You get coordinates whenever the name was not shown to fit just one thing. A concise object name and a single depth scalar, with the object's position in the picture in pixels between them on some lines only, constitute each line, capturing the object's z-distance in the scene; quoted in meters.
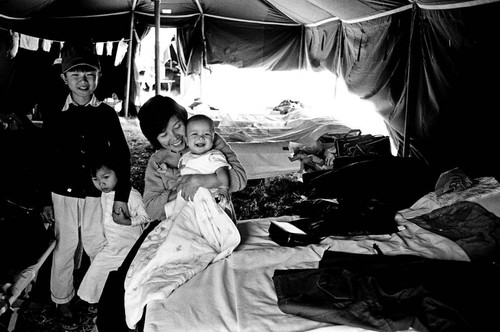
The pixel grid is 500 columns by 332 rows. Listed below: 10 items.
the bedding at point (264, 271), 1.66
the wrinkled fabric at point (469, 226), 2.25
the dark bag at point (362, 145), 4.46
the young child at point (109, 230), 2.51
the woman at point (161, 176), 1.98
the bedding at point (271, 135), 5.14
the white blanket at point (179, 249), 1.83
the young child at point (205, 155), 2.07
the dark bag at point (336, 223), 2.37
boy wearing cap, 2.48
